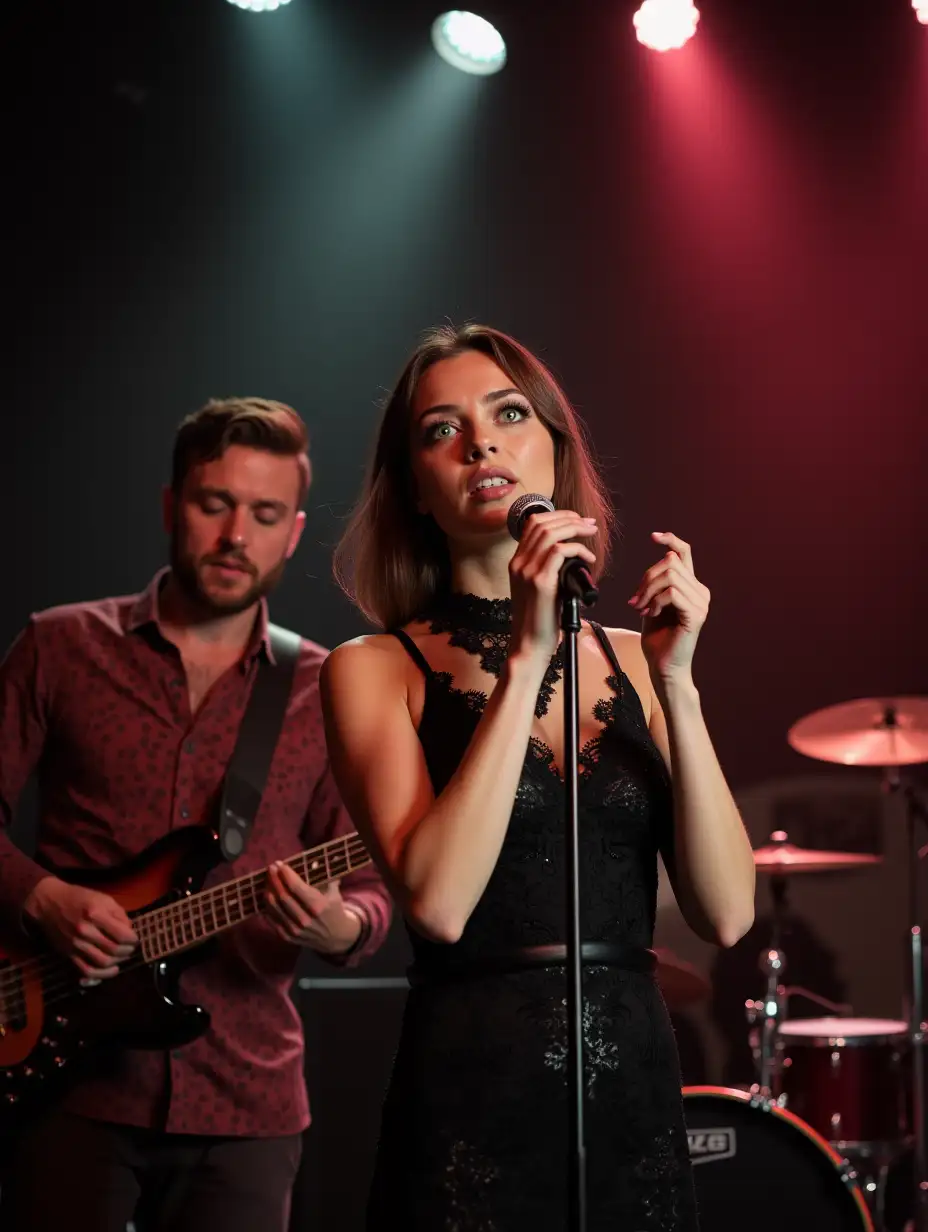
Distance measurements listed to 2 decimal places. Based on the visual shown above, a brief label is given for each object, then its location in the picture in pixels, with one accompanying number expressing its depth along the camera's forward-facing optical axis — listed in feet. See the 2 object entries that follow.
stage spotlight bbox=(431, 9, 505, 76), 15.42
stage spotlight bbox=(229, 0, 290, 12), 15.03
